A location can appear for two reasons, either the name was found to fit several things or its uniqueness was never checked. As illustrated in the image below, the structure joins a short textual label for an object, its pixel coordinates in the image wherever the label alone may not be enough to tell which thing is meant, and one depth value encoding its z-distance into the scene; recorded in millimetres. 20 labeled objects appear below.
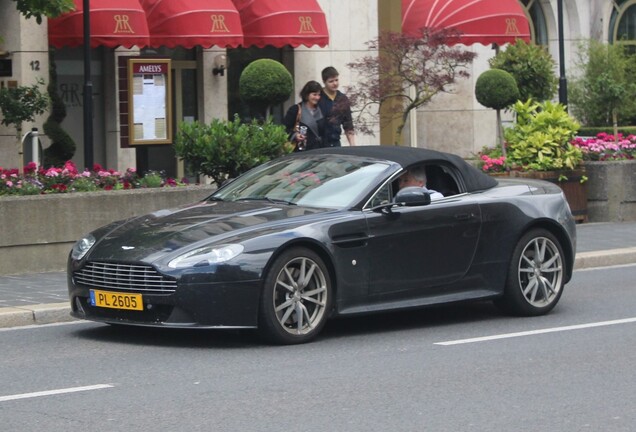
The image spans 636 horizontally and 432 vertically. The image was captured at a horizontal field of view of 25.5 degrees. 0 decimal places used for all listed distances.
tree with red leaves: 18547
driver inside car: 11117
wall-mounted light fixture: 26328
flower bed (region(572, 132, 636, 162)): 20344
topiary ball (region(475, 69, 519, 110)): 23953
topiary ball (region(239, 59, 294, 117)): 18031
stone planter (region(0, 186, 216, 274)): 14148
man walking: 16828
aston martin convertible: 9773
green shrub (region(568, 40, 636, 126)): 35469
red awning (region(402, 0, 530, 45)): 27922
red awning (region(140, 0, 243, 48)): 23500
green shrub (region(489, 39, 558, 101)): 28875
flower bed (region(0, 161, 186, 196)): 14570
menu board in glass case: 17625
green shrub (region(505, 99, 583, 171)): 19766
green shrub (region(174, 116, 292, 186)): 16031
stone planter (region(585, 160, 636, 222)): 19750
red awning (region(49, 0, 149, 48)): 22344
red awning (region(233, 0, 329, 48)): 24750
